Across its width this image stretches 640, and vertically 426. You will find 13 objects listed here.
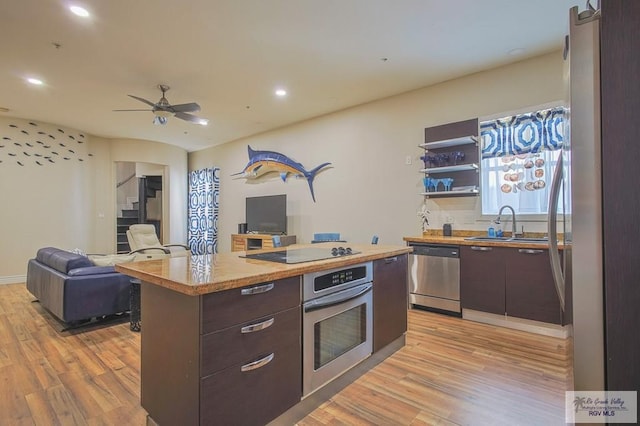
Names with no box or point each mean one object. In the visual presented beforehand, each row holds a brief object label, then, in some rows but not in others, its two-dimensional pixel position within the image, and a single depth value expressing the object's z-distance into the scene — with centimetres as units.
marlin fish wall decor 585
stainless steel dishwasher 359
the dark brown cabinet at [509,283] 301
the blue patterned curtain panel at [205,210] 775
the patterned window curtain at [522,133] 345
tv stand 590
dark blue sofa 316
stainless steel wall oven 178
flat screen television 613
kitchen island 133
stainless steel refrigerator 87
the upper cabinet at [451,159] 397
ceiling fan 406
